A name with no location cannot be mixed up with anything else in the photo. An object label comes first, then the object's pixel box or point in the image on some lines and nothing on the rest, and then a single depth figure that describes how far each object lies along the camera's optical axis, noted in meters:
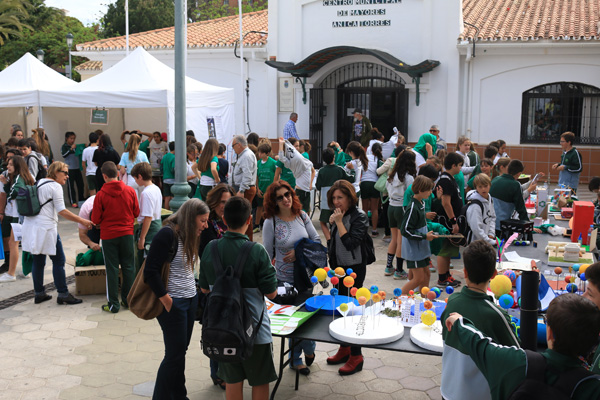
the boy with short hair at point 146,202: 6.96
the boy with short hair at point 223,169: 10.49
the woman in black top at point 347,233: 5.40
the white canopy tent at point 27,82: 12.91
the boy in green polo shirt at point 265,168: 10.48
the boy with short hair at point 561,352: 2.62
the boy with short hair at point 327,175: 9.50
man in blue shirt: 15.32
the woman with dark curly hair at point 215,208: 5.48
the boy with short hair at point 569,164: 11.11
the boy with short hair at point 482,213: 6.68
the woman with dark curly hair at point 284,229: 5.25
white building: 17.02
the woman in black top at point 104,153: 11.98
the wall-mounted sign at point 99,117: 14.32
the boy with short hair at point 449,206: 7.60
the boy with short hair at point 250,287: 4.07
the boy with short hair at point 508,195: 7.47
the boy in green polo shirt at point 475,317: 3.24
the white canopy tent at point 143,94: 12.05
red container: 6.74
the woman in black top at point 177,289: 4.39
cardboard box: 7.62
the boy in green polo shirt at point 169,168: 11.19
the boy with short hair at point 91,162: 12.57
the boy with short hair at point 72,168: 13.80
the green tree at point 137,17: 36.94
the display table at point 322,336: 4.20
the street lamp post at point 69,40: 23.83
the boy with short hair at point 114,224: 6.70
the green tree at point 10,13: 30.14
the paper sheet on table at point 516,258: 5.98
